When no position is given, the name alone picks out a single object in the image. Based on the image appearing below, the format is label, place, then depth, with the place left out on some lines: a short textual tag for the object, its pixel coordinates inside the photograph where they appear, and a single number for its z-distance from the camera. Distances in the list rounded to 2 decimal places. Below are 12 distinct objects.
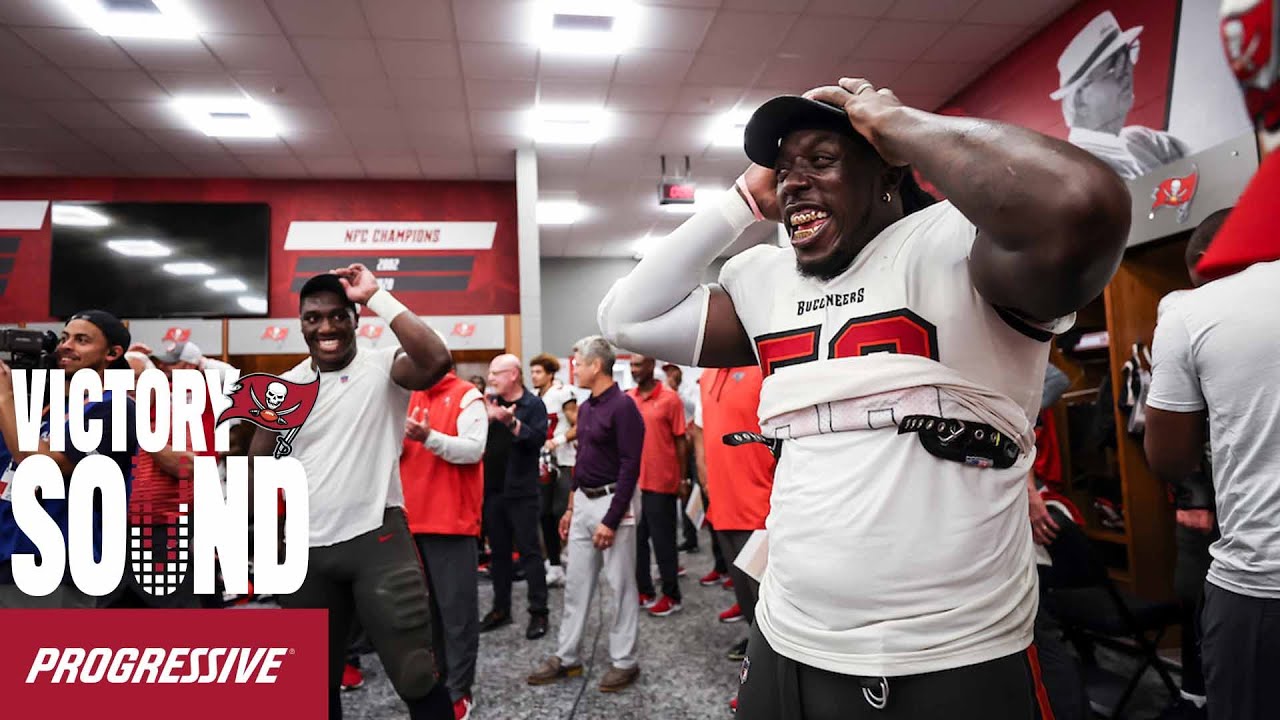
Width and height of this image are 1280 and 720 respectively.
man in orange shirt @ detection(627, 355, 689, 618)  4.54
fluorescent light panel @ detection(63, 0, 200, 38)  4.65
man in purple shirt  3.26
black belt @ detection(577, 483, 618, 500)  3.43
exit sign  7.02
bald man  4.30
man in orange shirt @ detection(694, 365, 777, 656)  2.73
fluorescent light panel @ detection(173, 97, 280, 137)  5.99
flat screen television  7.14
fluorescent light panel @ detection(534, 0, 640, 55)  4.81
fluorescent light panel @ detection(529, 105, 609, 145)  6.41
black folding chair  2.58
